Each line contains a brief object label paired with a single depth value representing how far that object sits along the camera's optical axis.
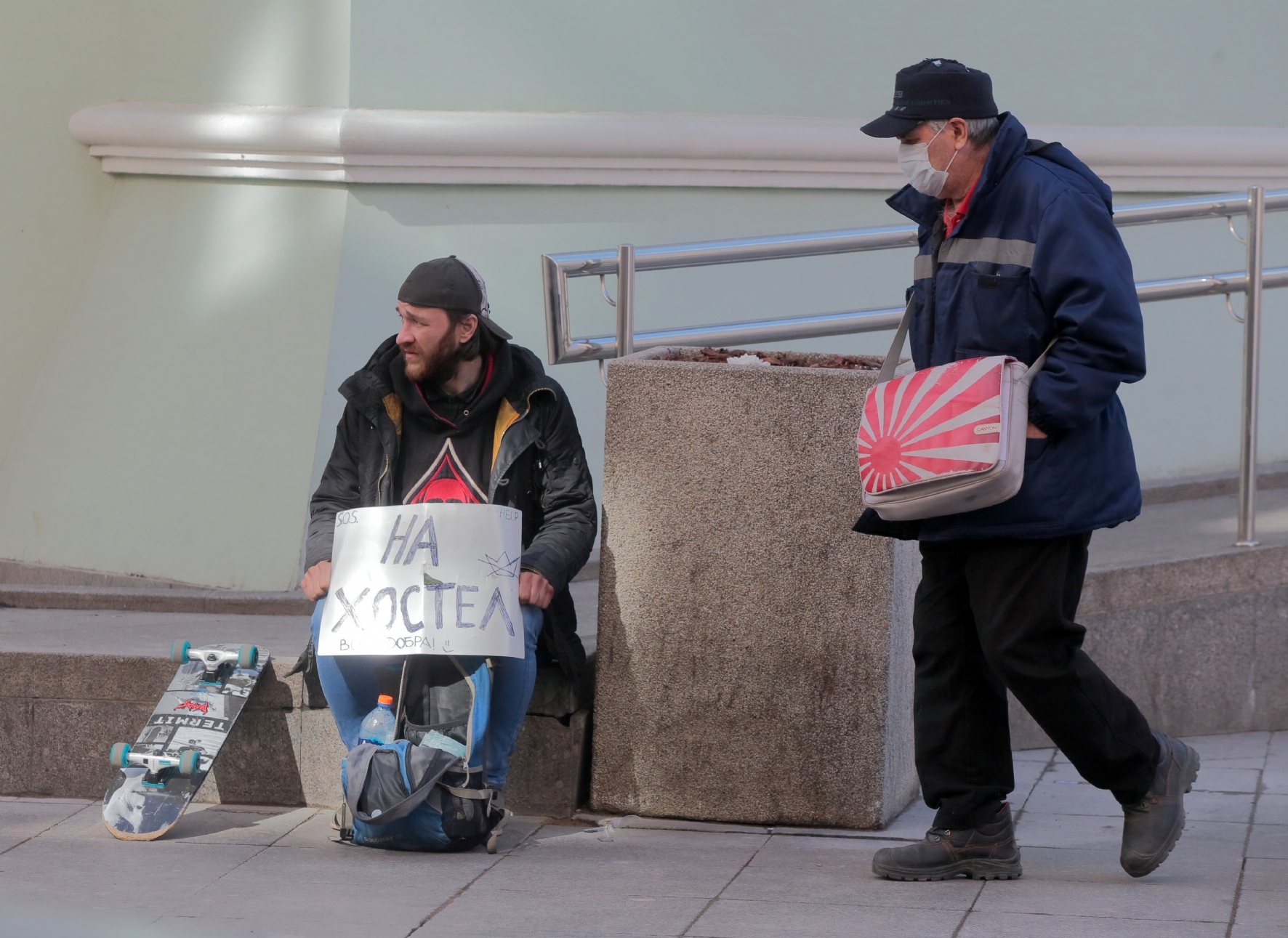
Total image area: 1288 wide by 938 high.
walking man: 6.93
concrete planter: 8.52
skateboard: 8.57
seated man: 8.73
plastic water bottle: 8.26
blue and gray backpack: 7.99
